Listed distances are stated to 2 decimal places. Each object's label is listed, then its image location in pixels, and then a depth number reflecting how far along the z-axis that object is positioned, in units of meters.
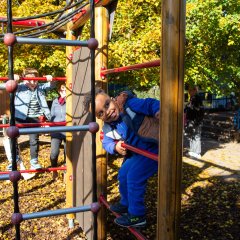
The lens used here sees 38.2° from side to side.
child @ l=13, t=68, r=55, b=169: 4.85
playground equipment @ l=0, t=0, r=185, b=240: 1.48
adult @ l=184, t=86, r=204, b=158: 7.26
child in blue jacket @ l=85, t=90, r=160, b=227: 2.27
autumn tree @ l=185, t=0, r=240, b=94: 7.05
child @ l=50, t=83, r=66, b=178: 5.35
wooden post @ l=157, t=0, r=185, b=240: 1.48
